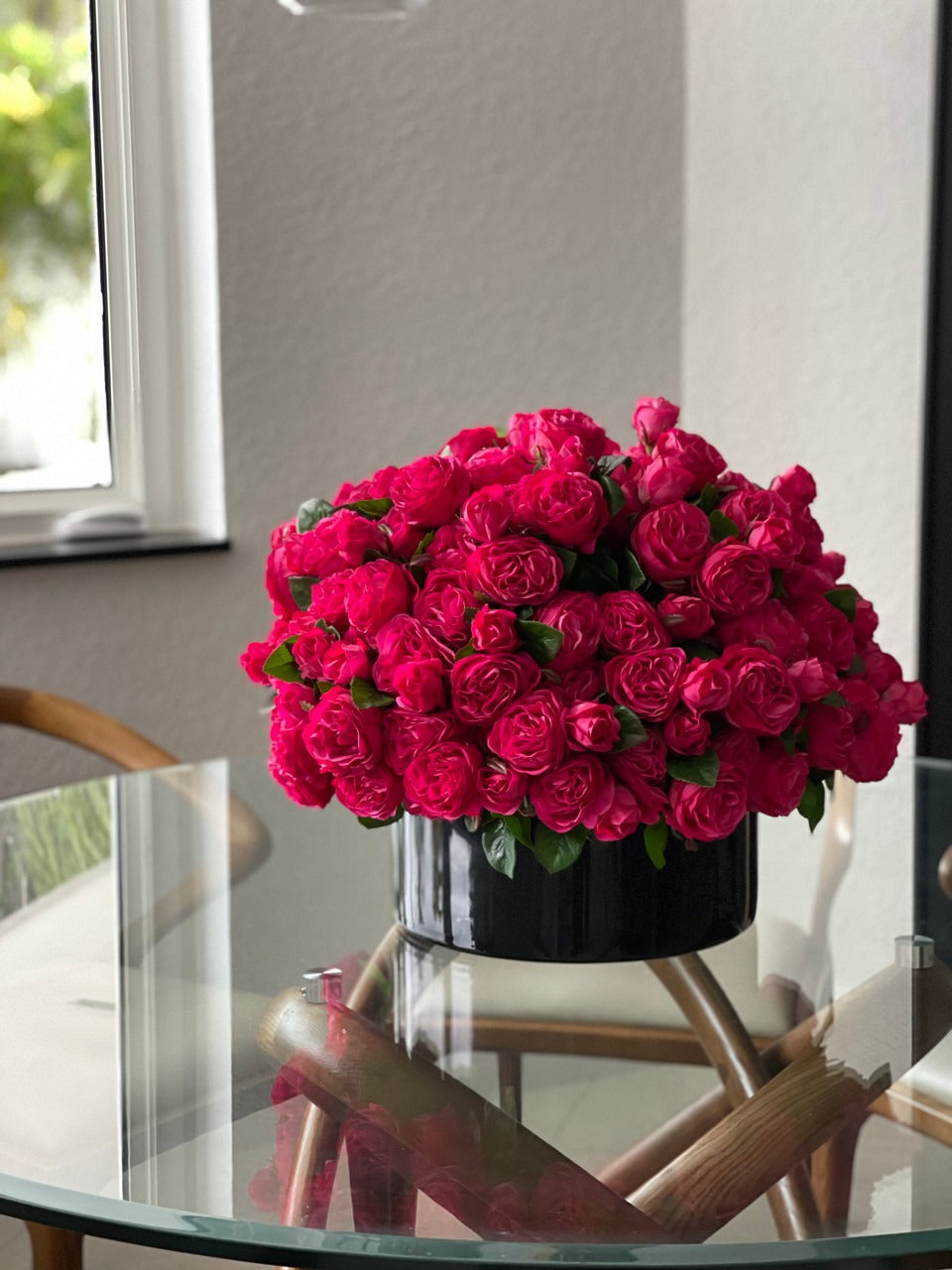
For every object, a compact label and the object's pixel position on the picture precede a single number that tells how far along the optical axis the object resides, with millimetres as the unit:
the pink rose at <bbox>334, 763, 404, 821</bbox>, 999
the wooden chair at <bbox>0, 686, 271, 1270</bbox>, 1260
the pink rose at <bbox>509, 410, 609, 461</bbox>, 1058
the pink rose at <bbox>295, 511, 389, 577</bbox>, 1034
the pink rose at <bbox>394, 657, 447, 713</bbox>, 958
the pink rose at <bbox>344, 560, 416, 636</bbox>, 994
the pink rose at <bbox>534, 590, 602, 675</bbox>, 960
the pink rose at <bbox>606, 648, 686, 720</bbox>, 951
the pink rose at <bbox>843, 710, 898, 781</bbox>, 1078
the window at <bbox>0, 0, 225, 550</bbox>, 2490
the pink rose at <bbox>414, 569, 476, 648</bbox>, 973
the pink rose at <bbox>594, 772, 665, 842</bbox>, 968
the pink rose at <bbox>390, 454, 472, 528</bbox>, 1026
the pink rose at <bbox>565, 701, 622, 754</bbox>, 937
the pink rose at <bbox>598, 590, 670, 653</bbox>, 965
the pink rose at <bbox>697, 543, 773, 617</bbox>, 979
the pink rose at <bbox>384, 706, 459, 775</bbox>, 967
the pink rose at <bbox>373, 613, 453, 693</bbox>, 973
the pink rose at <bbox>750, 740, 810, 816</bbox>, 1010
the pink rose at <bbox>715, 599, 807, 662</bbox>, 1000
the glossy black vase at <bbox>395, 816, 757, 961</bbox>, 1051
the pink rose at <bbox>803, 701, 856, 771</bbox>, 1034
